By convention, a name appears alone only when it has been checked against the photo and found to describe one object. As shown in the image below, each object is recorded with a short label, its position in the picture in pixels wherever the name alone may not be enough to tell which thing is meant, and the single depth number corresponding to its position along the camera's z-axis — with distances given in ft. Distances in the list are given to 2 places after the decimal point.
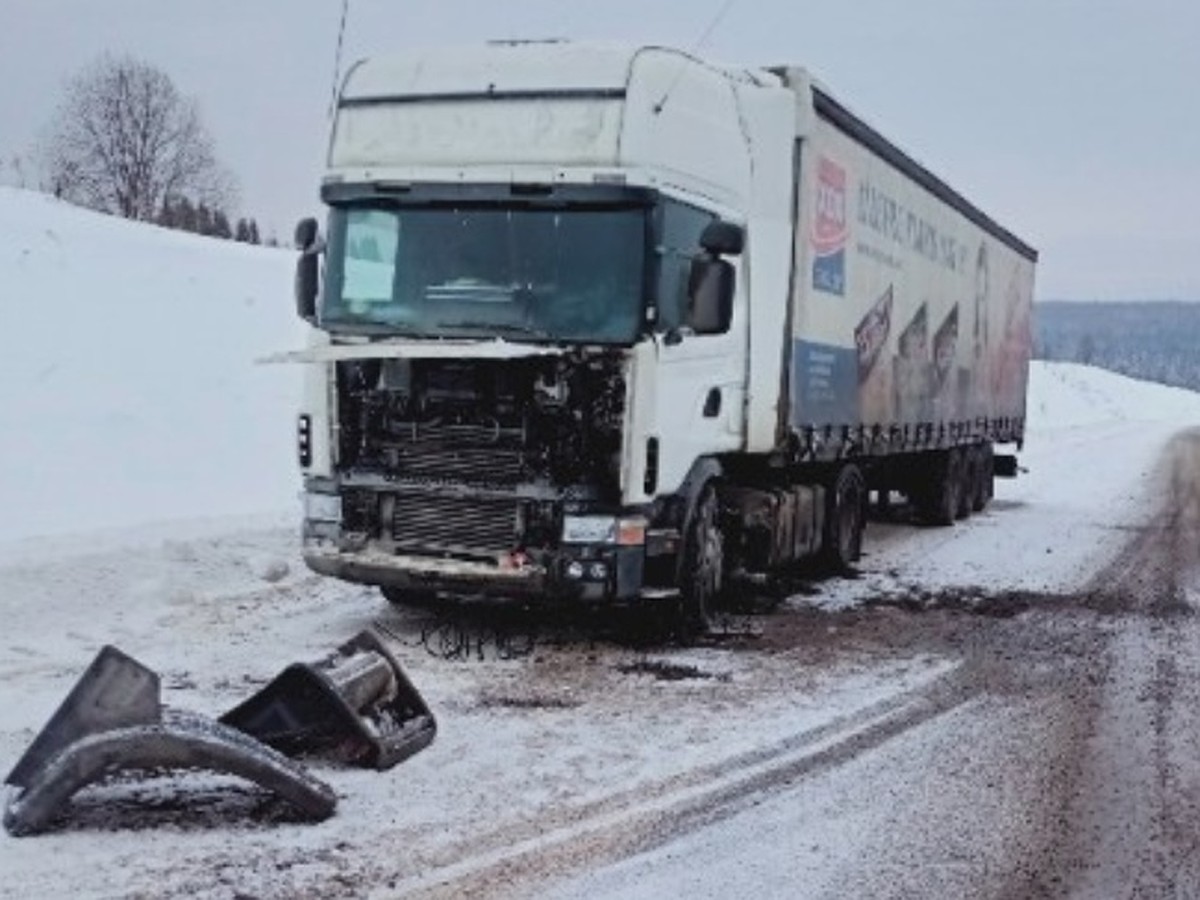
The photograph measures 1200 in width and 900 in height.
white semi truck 28.04
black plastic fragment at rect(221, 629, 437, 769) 20.30
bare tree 192.65
